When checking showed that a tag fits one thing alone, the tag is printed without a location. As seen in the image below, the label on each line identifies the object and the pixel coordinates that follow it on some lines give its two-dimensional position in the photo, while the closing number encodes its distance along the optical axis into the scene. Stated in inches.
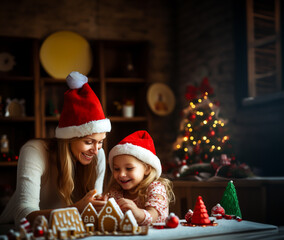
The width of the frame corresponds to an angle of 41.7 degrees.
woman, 72.9
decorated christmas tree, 140.1
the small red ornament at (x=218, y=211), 62.0
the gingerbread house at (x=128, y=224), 48.1
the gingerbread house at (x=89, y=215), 50.8
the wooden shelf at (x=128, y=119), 190.1
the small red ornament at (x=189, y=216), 57.1
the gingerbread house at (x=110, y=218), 49.3
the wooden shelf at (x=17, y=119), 174.2
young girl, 66.3
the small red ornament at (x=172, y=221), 52.0
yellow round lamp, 188.1
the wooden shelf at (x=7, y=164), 169.7
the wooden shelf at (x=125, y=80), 190.1
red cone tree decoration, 54.6
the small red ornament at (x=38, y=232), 43.9
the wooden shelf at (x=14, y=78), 175.2
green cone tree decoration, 66.7
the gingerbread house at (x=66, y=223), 45.0
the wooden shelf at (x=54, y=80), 183.3
